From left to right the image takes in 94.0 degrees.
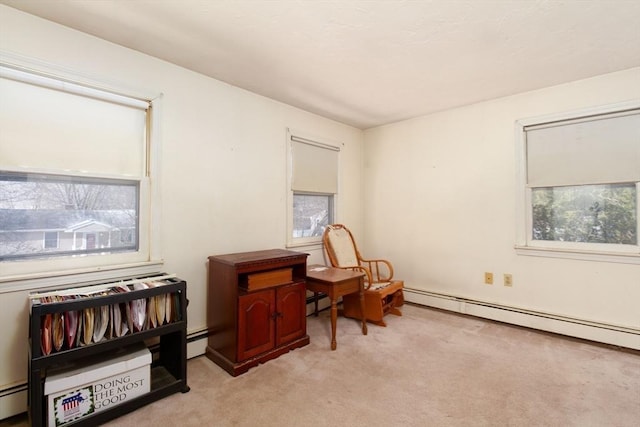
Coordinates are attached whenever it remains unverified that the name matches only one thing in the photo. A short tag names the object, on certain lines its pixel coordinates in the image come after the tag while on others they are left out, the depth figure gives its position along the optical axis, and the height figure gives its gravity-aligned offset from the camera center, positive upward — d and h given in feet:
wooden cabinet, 7.20 -2.37
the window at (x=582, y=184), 8.31 +1.04
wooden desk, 8.45 -1.95
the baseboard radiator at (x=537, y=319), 8.22 -3.20
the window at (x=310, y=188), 10.96 +1.17
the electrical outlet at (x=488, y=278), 10.43 -2.11
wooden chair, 9.98 -2.39
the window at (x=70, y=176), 5.76 +0.88
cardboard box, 5.04 -3.06
